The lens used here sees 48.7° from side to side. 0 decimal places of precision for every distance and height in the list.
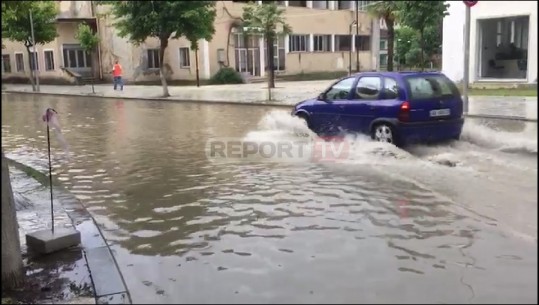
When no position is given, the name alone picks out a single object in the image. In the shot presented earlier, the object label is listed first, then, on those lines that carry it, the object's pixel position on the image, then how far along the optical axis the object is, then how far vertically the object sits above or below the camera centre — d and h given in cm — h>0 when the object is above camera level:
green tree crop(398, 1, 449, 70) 2000 +160
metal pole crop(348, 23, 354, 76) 5156 +174
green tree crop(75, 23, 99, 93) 3900 +215
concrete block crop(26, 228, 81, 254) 582 -166
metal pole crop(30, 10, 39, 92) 3497 +248
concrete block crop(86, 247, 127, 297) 486 -177
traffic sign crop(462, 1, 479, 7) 1479 +137
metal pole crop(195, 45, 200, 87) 3706 -24
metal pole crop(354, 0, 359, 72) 4730 +3
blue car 1058 -84
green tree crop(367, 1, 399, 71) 2247 +190
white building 2433 +61
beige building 4147 +137
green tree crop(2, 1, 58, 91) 3625 +274
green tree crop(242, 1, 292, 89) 2809 +211
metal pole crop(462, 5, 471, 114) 1519 +27
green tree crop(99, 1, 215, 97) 2751 +226
